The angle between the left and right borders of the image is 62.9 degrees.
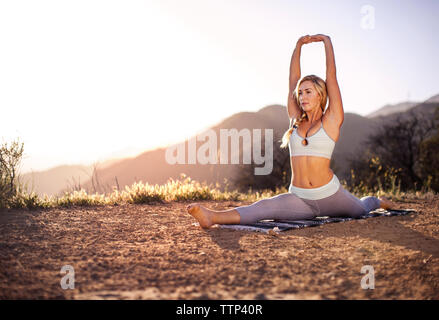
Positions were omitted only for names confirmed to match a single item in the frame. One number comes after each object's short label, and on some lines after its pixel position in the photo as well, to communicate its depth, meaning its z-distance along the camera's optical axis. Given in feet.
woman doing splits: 11.59
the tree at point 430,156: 51.49
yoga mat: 10.89
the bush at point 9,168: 16.85
